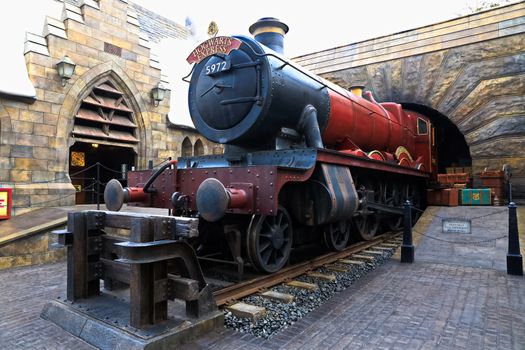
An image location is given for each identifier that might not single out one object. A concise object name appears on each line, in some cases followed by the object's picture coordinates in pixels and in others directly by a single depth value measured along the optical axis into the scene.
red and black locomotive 4.05
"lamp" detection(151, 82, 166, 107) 10.74
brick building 7.89
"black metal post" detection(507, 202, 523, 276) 4.80
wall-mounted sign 11.56
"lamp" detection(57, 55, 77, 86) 8.38
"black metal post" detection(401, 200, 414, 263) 5.57
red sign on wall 6.61
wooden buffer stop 2.69
